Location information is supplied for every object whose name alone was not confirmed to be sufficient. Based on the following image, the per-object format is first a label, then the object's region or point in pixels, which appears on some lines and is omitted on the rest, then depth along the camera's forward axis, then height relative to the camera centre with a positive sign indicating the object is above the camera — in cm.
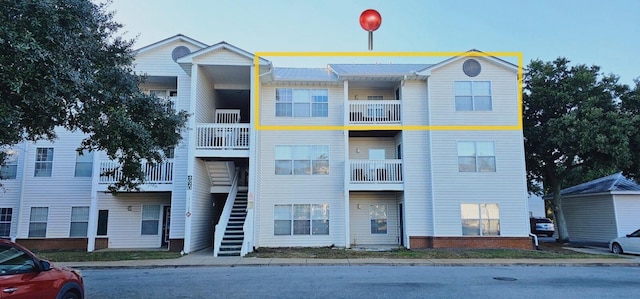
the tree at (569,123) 1861 +392
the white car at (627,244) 1766 -154
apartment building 1877 +164
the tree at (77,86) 660 +224
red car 530 -95
